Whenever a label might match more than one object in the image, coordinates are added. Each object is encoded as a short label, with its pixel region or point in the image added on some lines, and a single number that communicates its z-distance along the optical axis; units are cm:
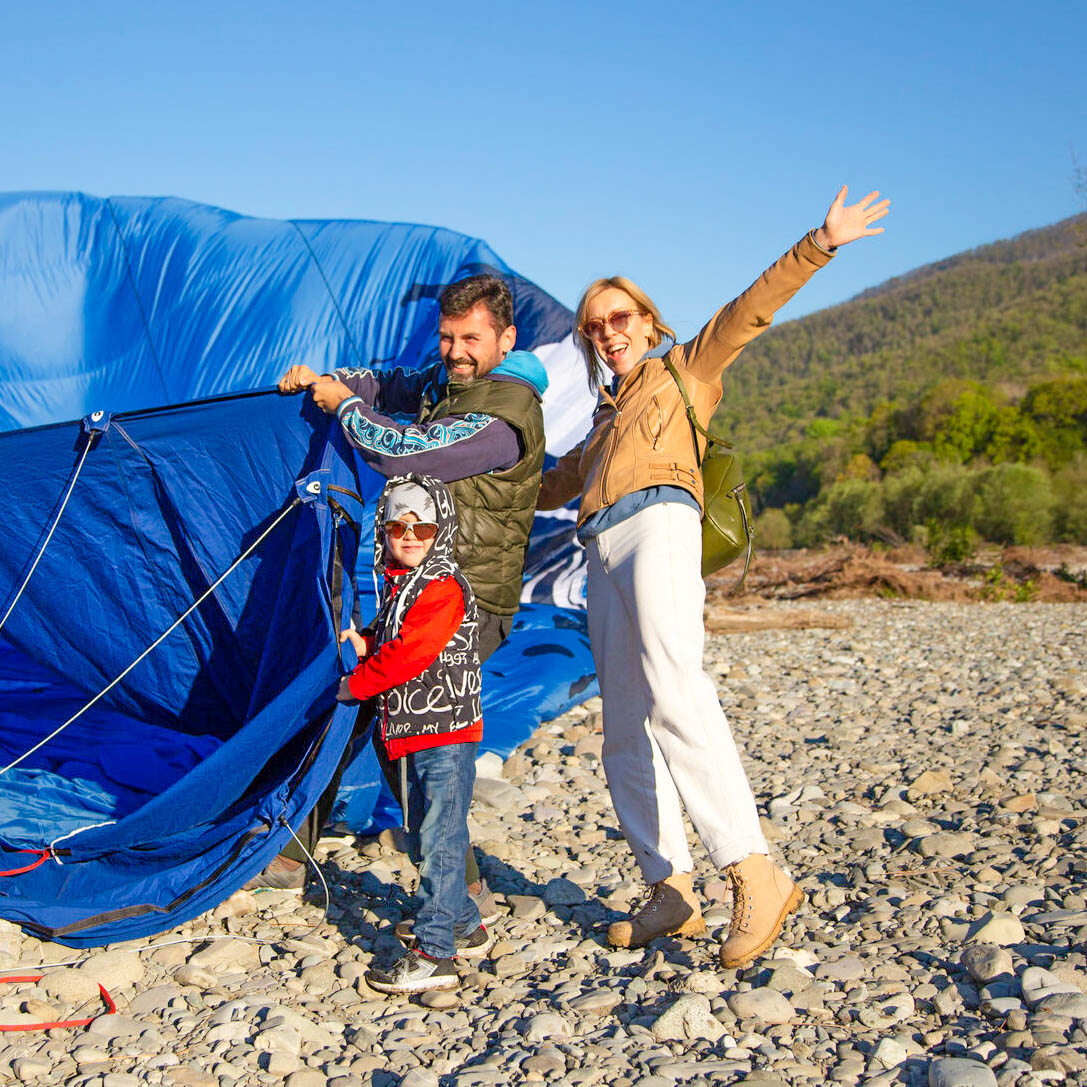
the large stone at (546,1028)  269
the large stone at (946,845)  390
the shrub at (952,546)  1529
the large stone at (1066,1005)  253
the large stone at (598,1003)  283
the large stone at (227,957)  321
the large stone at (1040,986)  264
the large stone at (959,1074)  226
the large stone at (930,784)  471
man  322
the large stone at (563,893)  369
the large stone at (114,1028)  279
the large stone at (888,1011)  264
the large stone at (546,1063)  251
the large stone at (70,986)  302
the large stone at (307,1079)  254
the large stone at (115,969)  309
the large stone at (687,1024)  265
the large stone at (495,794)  471
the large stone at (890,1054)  243
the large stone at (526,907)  356
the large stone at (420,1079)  249
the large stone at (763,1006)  270
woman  297
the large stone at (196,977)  310
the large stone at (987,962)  281
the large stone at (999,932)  307
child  303
